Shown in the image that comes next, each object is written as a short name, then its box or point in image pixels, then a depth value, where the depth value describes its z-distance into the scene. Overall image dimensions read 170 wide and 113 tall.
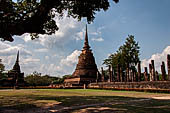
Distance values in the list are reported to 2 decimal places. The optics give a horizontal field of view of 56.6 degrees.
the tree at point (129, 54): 41.56
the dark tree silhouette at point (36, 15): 7.84
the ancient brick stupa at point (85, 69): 42.69
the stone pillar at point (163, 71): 25.55
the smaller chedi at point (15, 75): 46.18
